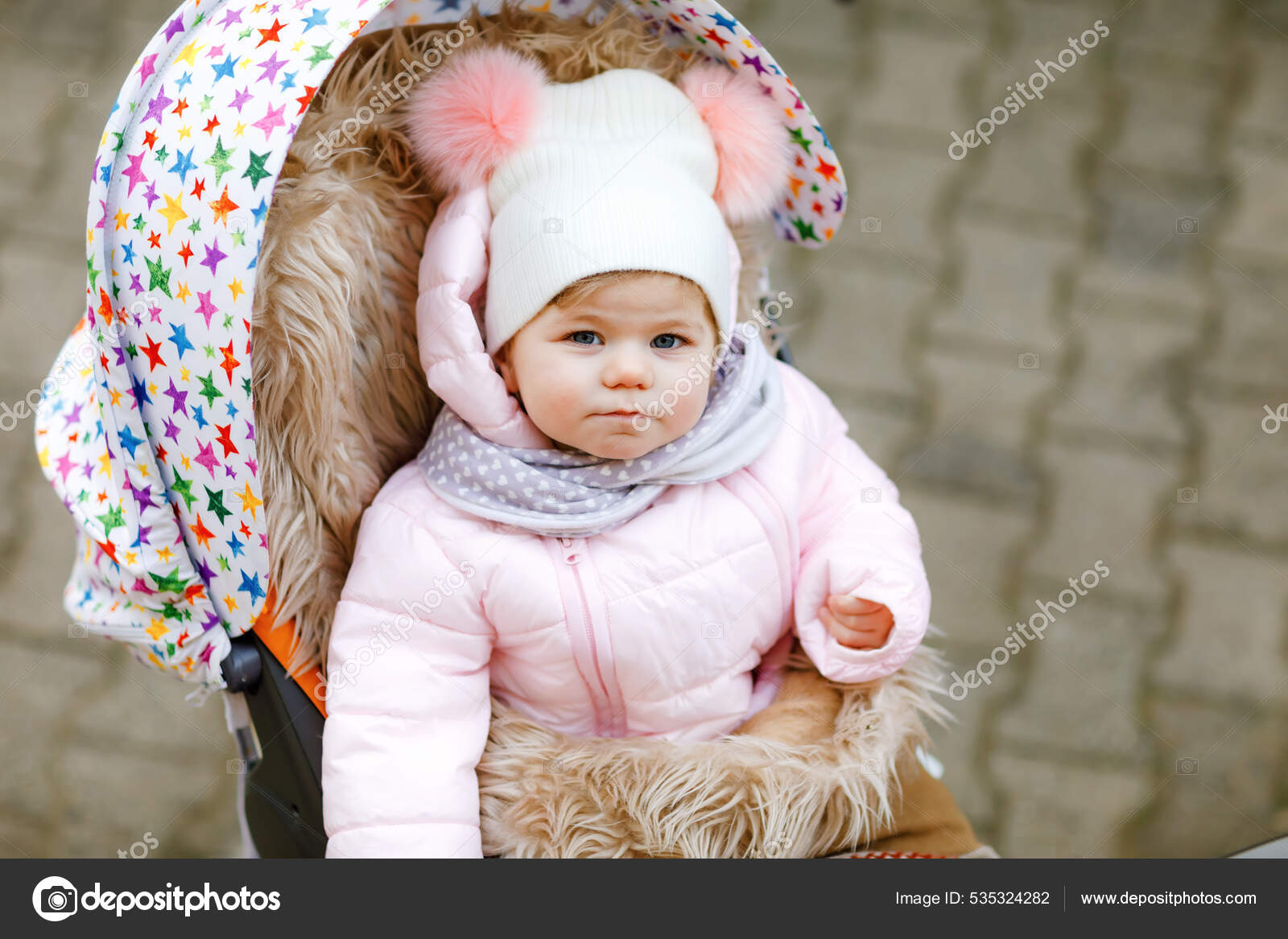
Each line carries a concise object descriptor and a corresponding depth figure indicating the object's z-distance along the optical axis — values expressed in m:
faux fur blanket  2.28
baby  2.26
